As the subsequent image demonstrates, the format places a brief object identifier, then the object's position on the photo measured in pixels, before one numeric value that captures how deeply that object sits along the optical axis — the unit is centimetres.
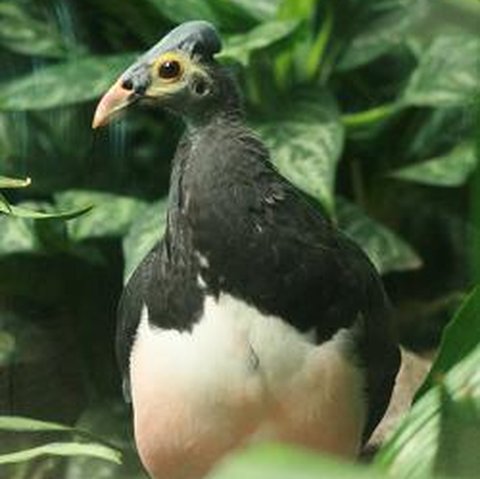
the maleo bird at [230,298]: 607
